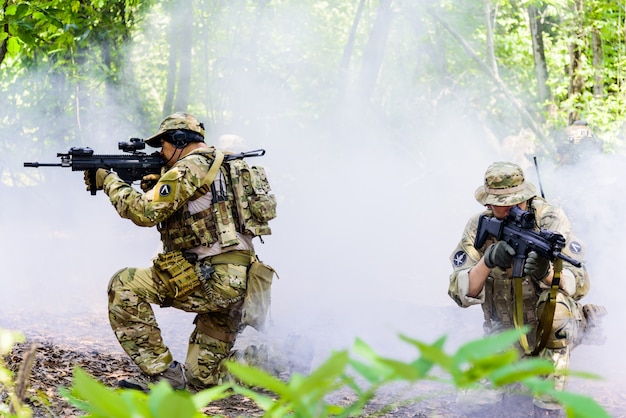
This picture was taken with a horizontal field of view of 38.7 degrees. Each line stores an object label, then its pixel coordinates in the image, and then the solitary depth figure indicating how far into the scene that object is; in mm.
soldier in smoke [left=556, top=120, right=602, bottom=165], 9430
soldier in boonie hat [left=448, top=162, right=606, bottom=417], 4961
